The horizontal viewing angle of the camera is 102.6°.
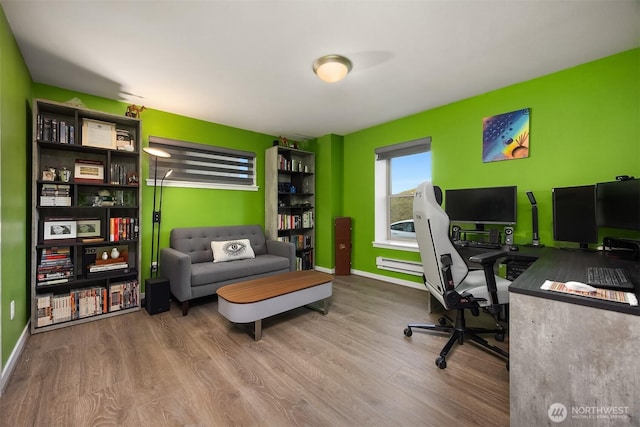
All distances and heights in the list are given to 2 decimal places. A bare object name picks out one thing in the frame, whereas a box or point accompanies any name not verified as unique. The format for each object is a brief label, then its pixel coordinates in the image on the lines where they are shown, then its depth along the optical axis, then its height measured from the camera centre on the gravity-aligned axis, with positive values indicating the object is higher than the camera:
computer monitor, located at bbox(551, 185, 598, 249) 2.13 +0.00
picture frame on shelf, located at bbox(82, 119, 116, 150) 2.56 +0.81
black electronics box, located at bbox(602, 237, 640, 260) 1.80 -0.24
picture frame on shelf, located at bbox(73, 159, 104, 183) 2.55 +0.43
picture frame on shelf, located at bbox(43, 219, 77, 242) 2.38 -0.16
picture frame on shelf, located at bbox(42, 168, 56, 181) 2.40 +0.36
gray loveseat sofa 2.70 -0.61
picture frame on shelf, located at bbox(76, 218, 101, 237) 2.64 -0.15
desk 0.92 -0.56
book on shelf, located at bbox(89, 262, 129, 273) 2.58 -0.56
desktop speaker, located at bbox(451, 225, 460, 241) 2.97 -0.21
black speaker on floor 2.68 -0.87
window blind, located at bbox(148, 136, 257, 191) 3.45 +0.70
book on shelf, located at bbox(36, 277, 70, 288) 2.31 -0.64
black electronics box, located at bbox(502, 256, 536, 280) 2.14 -0.44
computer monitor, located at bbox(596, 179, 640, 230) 1.83 +0.09
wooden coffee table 2.12 -0.73
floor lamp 3.19 -0.29
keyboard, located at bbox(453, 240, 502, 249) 2.54 -0.31
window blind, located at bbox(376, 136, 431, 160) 3.49 +0.95
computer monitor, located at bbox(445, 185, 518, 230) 2.60 +0.10
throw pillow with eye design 3.29 -0.48
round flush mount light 2.19 +1.28
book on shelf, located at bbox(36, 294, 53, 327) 2.28 -0.88
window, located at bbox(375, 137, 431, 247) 3.69 +0.45
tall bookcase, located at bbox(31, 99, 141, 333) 2.34 -0.03
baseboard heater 3.54 -0.75
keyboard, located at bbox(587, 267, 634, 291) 1.09 -0.30
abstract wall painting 2.68 +0.86
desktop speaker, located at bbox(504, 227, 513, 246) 2.59 -0.21
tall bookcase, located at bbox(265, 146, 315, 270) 4.19 +0.27
